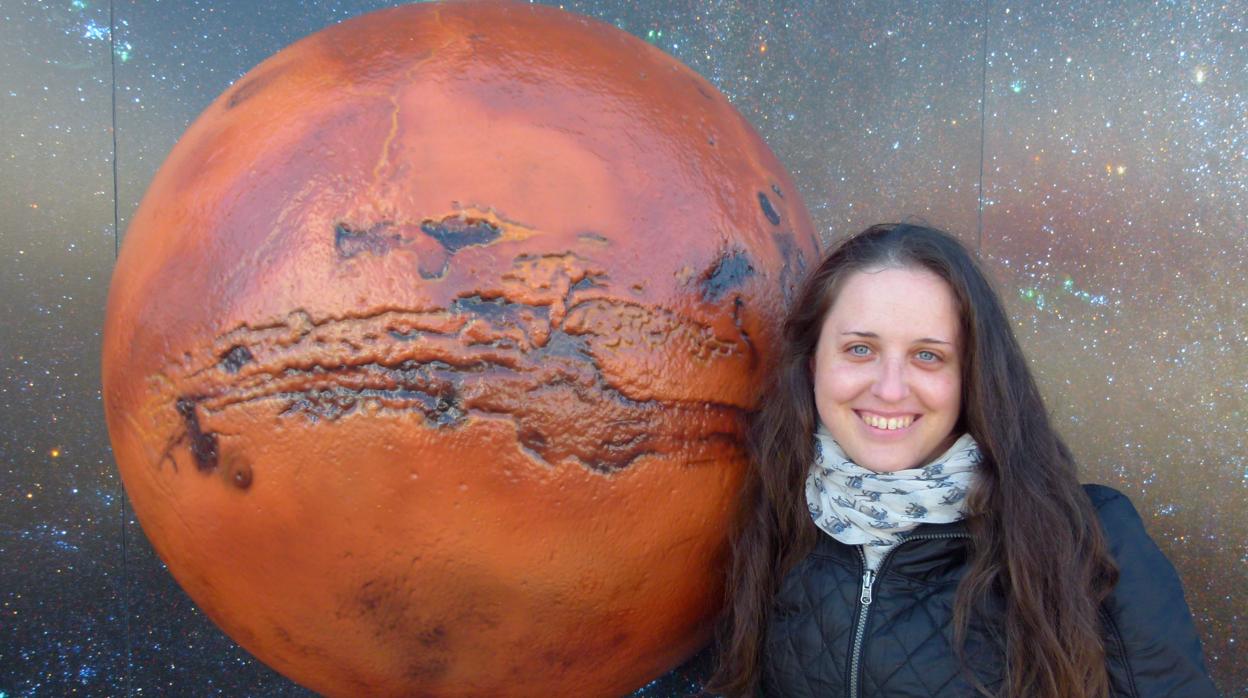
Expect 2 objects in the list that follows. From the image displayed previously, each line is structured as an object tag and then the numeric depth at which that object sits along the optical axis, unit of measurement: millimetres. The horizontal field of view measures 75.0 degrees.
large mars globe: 1148
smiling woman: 1180
